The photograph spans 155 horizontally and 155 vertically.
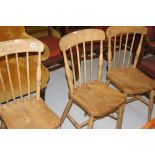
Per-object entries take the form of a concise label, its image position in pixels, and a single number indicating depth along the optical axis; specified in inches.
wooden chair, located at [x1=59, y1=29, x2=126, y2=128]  78.1
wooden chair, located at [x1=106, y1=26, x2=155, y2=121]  88.8
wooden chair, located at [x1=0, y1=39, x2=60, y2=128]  69.4
